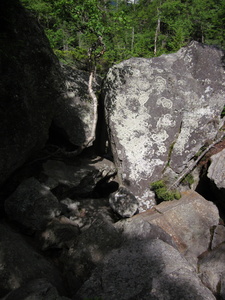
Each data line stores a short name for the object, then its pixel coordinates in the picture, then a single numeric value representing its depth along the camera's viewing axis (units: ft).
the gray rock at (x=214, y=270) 11.58
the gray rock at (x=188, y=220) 15.60
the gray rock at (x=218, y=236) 15.52
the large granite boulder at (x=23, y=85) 14.06
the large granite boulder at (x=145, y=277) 8.52
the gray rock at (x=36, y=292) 8.43
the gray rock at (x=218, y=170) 17.41
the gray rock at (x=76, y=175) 20.52
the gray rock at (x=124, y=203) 18.86
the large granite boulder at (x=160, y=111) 22.99
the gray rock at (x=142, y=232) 13.14
